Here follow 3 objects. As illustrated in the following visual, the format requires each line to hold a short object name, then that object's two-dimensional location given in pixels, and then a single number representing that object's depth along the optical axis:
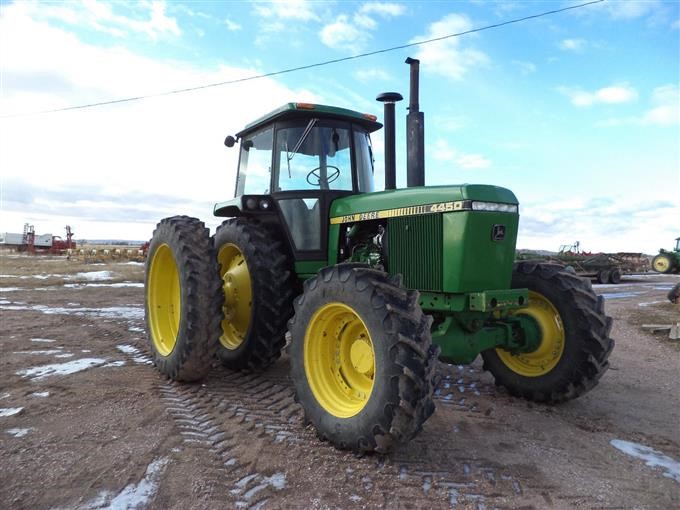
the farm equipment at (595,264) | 23.59
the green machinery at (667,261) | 30.88
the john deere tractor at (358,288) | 3.16
